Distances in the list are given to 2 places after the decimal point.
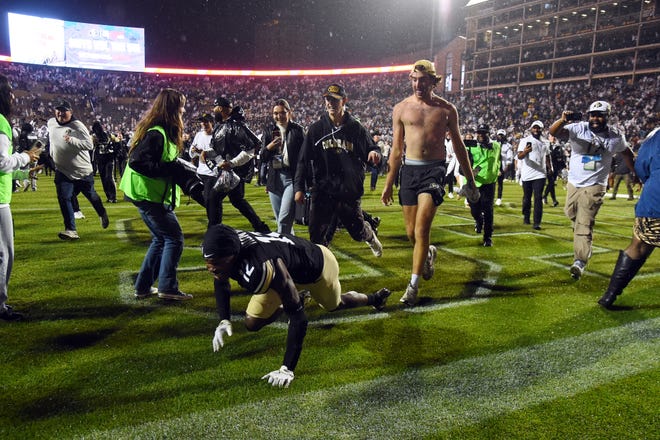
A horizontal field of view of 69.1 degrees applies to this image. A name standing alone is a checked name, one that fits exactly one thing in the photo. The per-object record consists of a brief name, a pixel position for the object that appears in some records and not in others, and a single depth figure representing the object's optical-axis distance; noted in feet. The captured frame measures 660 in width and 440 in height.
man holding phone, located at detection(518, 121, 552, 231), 29.58
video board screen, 154.40
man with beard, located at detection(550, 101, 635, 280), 18.31
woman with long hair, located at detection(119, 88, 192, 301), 14.33
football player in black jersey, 9.23
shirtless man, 15.49
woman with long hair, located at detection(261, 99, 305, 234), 19.66
